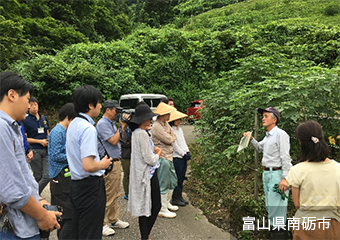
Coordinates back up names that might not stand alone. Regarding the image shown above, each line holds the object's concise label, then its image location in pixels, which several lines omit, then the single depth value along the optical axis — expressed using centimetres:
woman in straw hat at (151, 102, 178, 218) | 413
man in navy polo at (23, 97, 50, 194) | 424
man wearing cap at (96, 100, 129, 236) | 370
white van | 1129
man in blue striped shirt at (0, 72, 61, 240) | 142
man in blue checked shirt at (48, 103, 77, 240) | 290
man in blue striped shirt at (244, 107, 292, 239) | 313
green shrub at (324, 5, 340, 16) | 2419
